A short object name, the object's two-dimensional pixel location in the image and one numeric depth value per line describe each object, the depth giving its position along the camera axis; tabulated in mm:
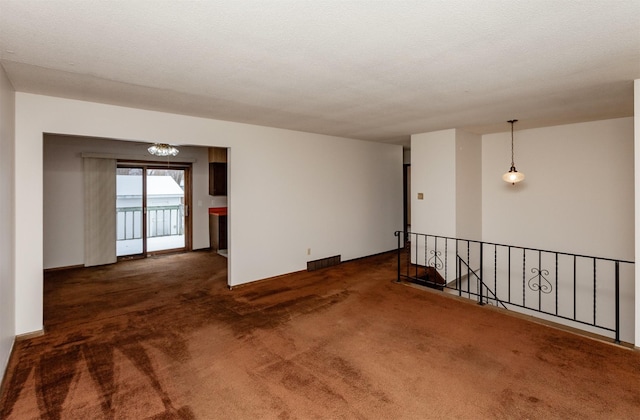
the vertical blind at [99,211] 6434
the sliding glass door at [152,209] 7379
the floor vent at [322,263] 6226
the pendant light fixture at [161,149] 6246
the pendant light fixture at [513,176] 5269
